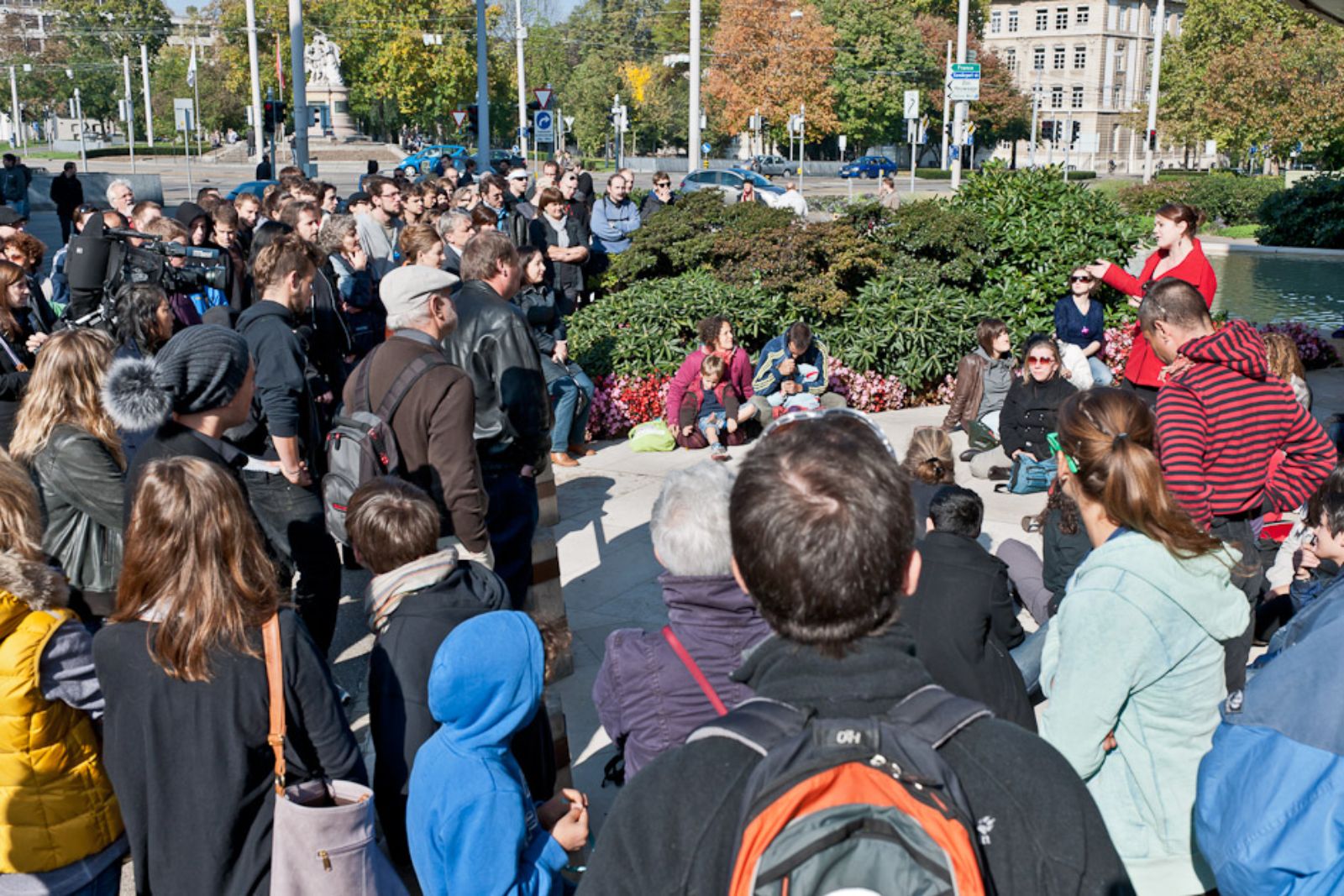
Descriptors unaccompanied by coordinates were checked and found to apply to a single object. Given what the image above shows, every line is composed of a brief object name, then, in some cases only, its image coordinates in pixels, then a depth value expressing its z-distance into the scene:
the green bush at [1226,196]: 37.56
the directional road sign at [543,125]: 28.25
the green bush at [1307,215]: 30.75
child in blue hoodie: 3.06
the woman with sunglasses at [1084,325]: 10.72
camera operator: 7.83
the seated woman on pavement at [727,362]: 10.06
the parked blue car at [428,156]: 50.78
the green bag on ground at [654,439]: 10.37
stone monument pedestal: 63.59
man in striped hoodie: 4.86
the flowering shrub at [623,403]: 10.88
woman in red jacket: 7.51
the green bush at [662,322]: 11.41
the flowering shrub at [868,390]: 11.79
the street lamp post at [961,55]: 29.66
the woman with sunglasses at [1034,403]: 9.07
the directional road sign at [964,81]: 27.62
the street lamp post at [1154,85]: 56.34
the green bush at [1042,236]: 12.96
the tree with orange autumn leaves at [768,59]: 65.88
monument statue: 60.69
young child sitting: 10.16
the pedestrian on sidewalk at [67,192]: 24.67
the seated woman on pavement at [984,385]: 10.16
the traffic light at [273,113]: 27.33
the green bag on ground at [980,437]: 10.12
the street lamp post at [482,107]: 32.59
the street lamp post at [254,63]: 37.62
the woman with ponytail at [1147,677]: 3.01
